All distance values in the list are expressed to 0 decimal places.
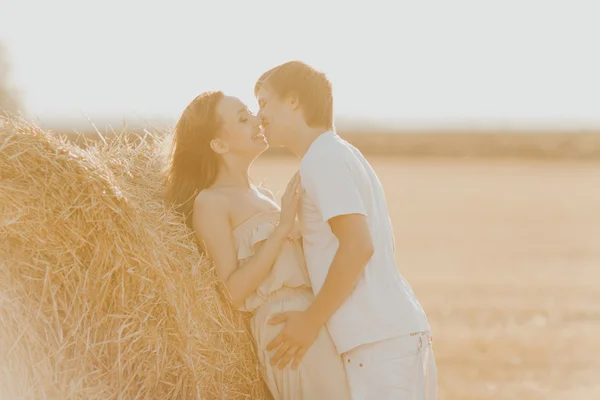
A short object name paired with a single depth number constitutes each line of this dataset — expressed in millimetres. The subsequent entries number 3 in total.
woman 6704
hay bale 6200
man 6284
